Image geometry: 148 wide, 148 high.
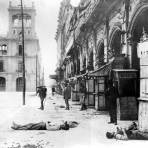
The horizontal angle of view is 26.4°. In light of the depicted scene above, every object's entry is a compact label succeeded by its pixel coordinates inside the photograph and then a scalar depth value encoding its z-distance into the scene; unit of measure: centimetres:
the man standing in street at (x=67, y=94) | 1901
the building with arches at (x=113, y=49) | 1267
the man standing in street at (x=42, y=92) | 1933
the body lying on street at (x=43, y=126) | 1016
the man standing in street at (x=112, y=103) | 1174
